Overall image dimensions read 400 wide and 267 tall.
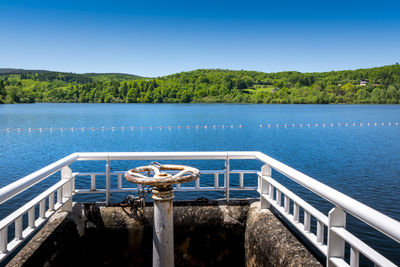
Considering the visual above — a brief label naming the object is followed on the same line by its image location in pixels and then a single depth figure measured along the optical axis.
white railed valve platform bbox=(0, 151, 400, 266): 3.43
